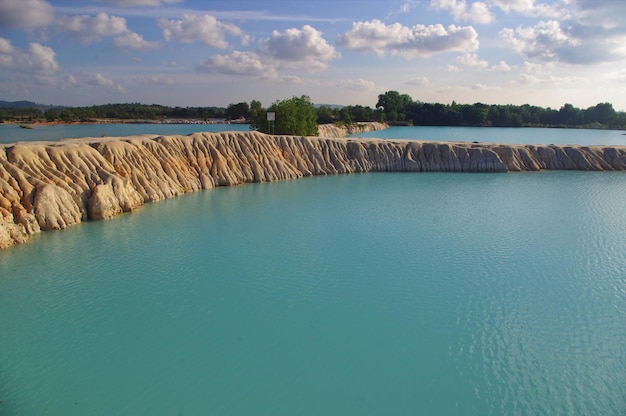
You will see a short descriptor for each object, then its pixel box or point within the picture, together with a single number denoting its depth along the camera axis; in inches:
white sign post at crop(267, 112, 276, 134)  2026.1
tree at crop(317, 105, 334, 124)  4037.9
